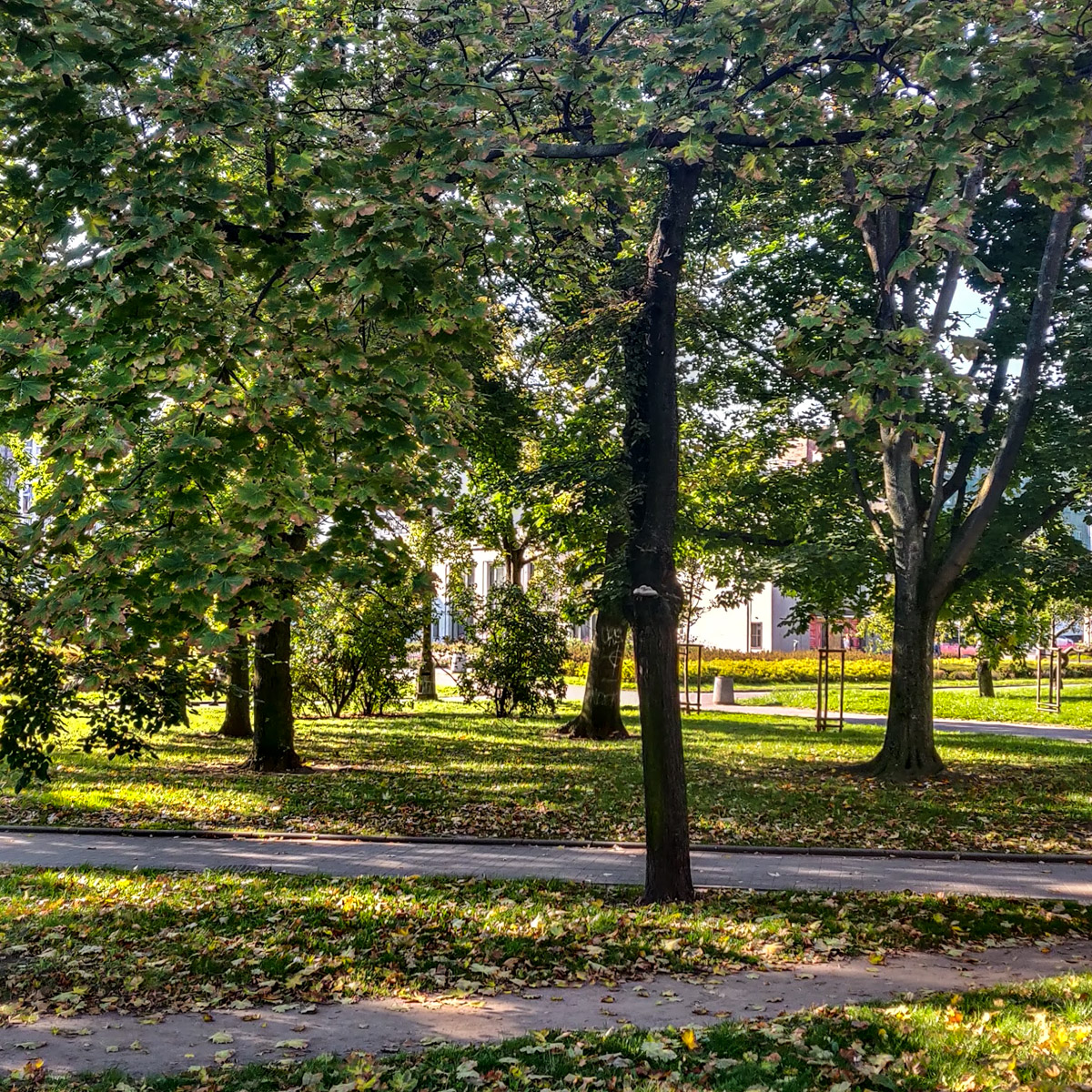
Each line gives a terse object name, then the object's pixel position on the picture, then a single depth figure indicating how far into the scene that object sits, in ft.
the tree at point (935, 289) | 21.72
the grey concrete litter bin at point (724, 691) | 110.01
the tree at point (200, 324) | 19.48
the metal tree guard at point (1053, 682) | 93.12
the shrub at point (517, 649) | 82.99
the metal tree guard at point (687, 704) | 93.08
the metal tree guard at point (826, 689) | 78.07
